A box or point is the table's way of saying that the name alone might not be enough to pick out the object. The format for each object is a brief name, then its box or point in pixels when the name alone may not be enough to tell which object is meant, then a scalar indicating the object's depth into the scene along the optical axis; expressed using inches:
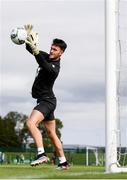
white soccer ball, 442.3
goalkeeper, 437.1
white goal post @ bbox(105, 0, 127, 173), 450.3
